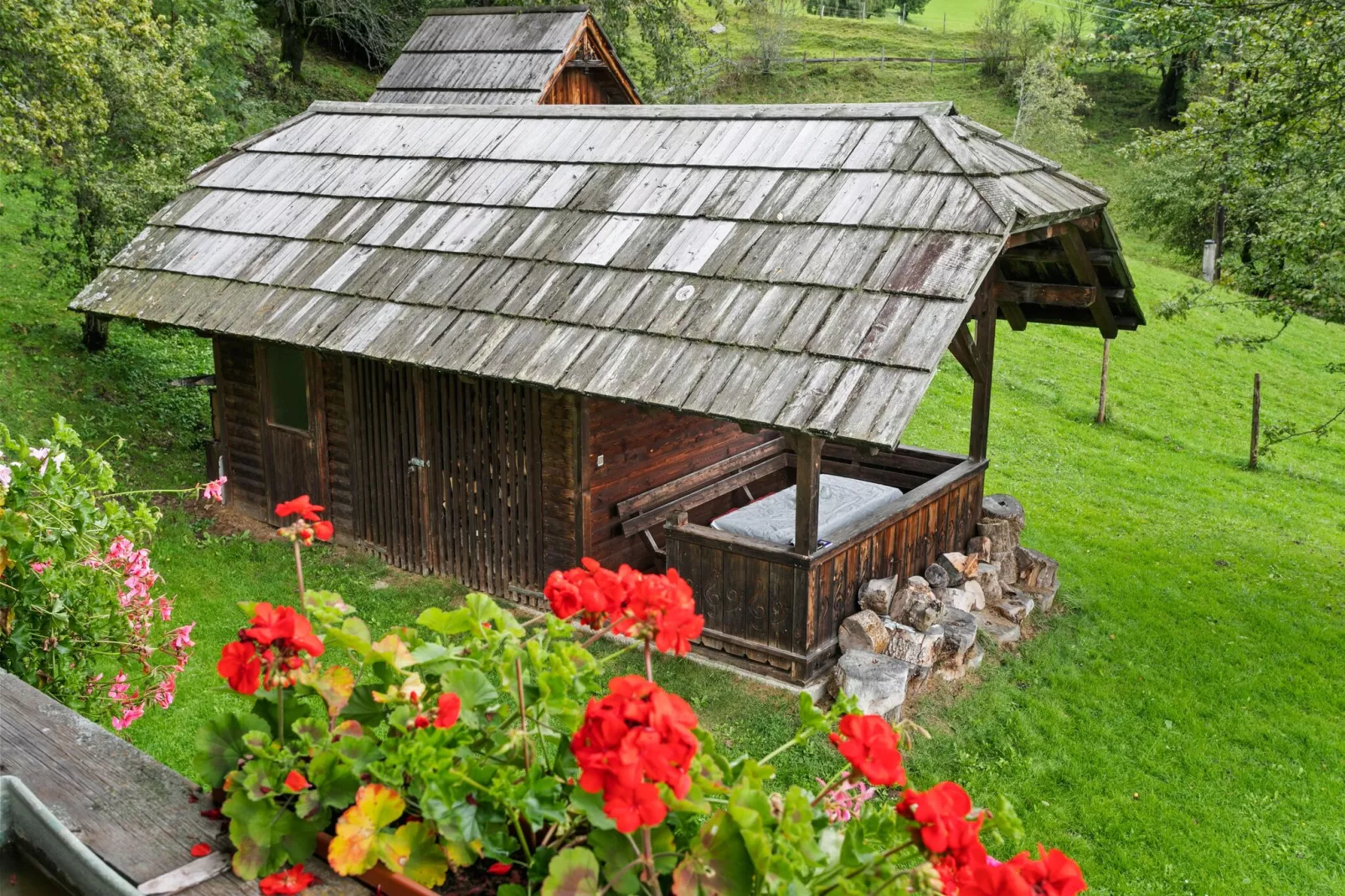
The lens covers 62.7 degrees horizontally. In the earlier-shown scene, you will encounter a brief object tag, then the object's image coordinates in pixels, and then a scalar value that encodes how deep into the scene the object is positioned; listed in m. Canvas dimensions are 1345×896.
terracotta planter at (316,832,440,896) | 1.59
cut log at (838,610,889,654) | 7.65
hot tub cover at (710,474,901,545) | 8.32
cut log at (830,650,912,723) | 7.23
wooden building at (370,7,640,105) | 17.92
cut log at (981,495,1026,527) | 10.02
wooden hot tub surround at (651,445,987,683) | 7.43
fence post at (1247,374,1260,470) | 15.63
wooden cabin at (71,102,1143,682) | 7.23
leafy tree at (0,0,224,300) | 9.81
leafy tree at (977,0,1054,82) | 42.38
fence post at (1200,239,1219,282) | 27.81
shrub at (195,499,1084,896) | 1.52
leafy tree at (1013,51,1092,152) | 32.44
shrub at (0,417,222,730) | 3.19
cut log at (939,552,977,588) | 8.91
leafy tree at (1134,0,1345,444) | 9.46
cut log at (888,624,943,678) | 7.72
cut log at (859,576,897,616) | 7.98
